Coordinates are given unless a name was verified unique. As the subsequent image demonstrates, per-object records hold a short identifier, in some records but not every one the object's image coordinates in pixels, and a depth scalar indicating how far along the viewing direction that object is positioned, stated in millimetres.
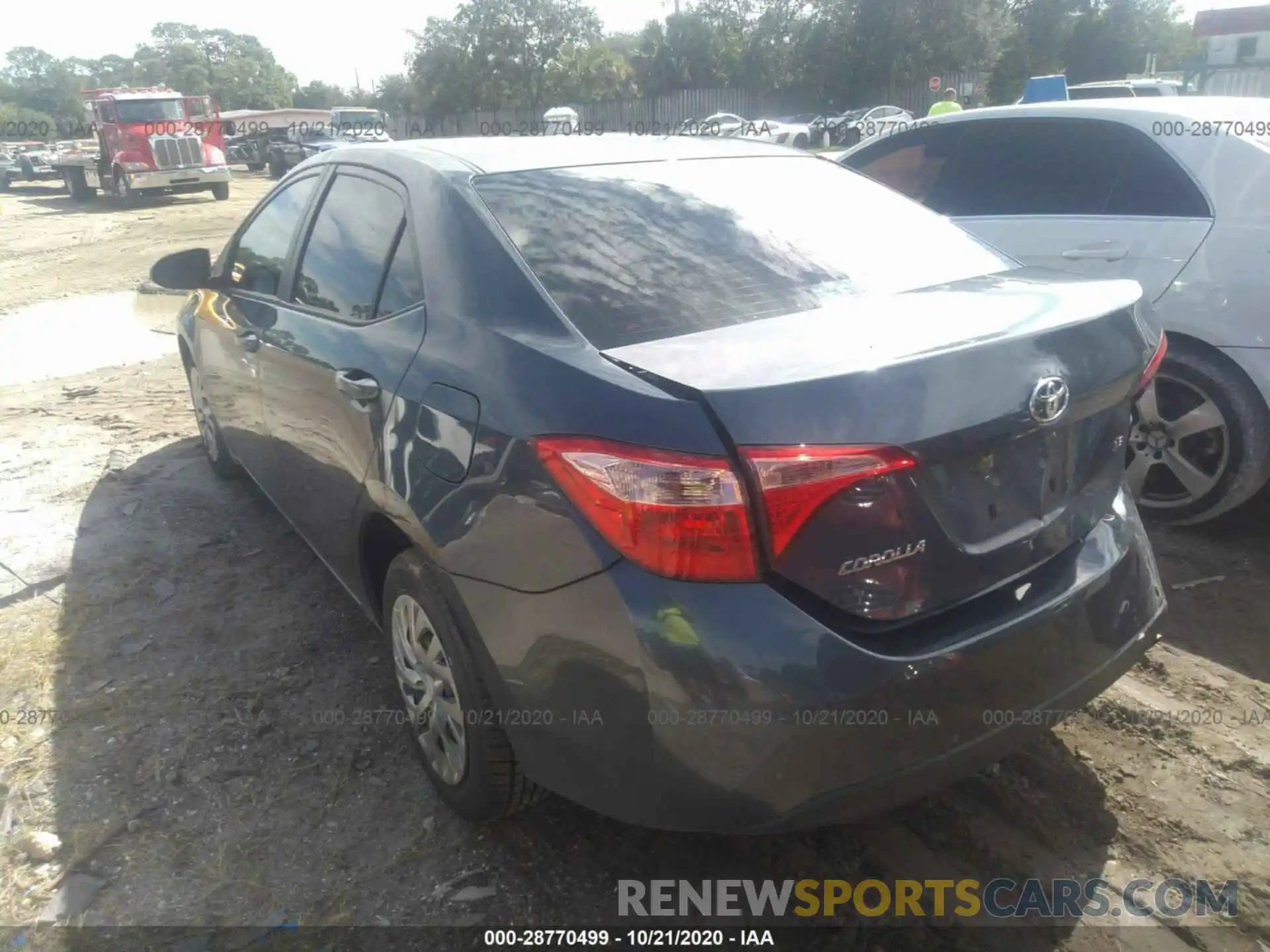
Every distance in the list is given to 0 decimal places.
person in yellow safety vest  8868
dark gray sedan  1777
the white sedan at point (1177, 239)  3732
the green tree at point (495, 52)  50594
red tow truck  23016
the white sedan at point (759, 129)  30859
